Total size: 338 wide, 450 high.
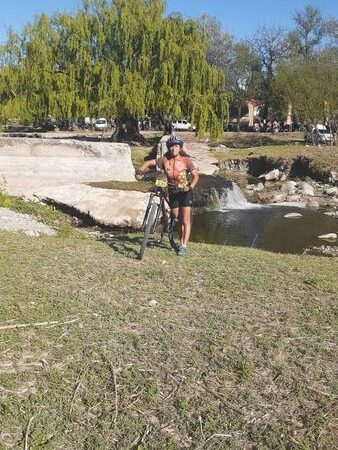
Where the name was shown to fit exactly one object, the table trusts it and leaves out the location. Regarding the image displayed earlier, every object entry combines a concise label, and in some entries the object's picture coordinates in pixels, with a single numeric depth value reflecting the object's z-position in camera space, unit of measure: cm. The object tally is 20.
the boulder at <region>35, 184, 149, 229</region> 1409
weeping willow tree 2864
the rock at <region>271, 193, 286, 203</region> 2334
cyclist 770
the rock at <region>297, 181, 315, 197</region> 2455
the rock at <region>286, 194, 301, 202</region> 2328
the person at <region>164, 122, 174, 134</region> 3384
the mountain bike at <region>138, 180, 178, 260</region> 752
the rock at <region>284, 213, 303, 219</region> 1936
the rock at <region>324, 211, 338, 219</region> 1978
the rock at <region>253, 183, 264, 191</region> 2614
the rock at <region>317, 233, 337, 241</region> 1580
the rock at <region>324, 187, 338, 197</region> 2448
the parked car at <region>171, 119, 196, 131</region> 5559
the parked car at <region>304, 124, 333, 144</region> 3876
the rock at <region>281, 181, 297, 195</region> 2502
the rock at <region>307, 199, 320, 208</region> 2185
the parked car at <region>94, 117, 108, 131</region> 5409
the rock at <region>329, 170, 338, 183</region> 2736
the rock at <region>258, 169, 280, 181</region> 2869
